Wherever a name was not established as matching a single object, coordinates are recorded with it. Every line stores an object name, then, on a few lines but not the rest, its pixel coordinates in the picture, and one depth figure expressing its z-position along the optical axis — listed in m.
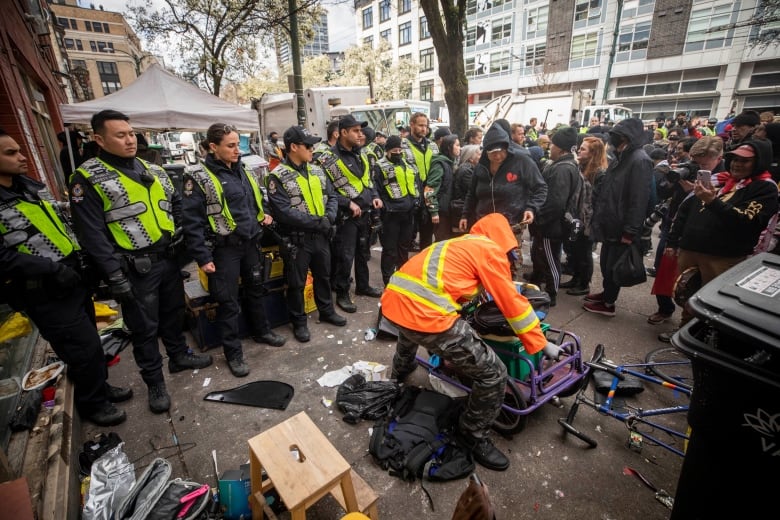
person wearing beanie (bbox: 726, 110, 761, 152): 5.24
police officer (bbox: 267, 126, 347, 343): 3.93
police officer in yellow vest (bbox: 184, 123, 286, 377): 3.34
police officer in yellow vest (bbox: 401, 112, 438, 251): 5.43
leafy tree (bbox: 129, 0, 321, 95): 13.81
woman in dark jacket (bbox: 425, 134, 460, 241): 5.56
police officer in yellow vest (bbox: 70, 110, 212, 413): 2.72
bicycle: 2.52
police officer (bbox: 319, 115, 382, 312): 4.59
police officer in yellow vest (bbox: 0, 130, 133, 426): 2.38
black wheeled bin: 1.23
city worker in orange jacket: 2.35
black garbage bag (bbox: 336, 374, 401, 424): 2.95
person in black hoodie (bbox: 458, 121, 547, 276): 4.41
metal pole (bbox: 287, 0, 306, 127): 9.13
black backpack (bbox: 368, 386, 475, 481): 2.44
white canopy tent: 6.78
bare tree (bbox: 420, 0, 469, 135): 7.67
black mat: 3.21
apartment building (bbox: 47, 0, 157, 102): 53.00
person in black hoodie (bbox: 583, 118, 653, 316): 3.98
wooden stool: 1.78
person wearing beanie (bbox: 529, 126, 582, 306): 4.54
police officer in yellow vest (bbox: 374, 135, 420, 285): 5.07
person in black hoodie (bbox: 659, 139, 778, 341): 3.15
